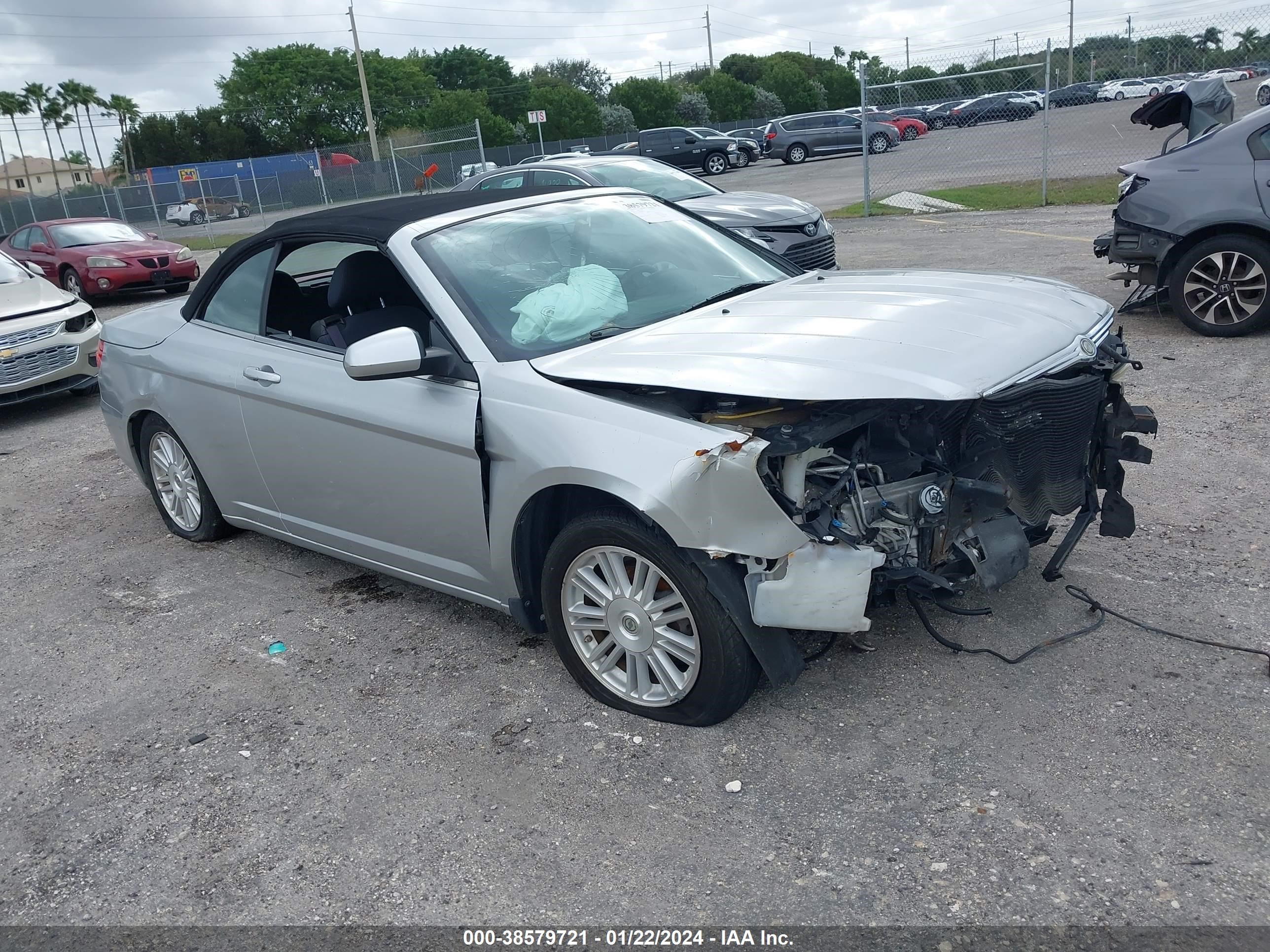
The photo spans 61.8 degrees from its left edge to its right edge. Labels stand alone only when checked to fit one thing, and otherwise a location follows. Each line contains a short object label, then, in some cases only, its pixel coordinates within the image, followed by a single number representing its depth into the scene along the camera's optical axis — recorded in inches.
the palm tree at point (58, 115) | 3612.2
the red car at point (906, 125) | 1454.2
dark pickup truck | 1407.5
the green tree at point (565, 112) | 2191.2
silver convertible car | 123.8
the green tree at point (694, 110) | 2492.6
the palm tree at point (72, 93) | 3585.1
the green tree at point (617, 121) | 2317.9
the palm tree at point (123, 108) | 3491.6
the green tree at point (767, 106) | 2632.9
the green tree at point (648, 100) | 2464.3
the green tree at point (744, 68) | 3373.5
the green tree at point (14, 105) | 3472.0
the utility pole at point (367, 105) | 1565.0
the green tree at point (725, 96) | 2566.4
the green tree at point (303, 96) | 2891.2
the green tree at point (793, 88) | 2780.5
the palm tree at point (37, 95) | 3528.5
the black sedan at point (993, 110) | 1014.4
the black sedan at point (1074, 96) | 1032.2
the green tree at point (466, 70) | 3599.9
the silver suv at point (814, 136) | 1461.6
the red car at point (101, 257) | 659.4
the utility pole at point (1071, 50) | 1007.9
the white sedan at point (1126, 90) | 1691.7
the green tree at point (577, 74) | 3777.1
